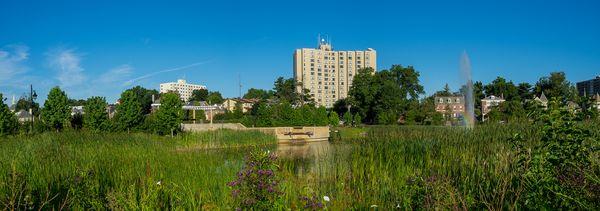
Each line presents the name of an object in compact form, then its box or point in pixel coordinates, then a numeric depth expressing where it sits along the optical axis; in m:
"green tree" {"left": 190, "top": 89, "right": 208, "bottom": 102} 136.88
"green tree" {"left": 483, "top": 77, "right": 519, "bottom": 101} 87.23
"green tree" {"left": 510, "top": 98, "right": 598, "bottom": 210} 4.19
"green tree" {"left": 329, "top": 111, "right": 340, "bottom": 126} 57.88
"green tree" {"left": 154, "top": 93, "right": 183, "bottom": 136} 32.06
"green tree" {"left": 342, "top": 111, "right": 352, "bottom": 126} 62.59
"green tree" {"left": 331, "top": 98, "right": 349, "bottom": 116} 83.71
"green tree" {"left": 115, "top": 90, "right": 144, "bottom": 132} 35.06
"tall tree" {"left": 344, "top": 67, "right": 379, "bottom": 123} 72.00
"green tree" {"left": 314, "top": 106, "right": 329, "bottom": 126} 53.47
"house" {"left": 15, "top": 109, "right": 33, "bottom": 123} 74.36
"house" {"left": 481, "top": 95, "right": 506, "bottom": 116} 87.59
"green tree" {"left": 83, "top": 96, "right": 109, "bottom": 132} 33.66
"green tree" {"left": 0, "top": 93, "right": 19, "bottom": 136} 28.09
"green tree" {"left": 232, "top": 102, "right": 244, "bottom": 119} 67.94
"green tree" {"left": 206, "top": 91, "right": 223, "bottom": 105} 121.71
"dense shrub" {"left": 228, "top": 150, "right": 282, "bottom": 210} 4.26
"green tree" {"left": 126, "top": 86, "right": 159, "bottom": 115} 113.11
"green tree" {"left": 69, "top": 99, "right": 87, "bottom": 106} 147.35
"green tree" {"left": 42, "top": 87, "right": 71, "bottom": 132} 35.62
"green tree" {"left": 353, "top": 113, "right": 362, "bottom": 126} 61.24
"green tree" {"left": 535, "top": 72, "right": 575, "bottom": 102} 77.06
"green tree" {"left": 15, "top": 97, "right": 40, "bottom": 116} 85.00
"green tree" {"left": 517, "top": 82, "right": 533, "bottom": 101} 86.57
